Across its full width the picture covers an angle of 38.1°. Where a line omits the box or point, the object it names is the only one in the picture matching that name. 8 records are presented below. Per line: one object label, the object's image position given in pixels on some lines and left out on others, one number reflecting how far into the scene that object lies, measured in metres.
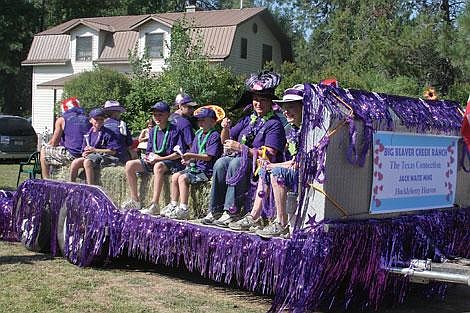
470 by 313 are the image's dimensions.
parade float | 5.45
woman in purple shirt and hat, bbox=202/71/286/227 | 6.38
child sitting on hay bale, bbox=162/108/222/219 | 6.96
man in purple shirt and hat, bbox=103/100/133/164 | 8.56
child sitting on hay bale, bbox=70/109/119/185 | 8.24
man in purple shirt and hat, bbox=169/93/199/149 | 7.67
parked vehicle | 21.12
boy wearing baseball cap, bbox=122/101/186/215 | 7.36
